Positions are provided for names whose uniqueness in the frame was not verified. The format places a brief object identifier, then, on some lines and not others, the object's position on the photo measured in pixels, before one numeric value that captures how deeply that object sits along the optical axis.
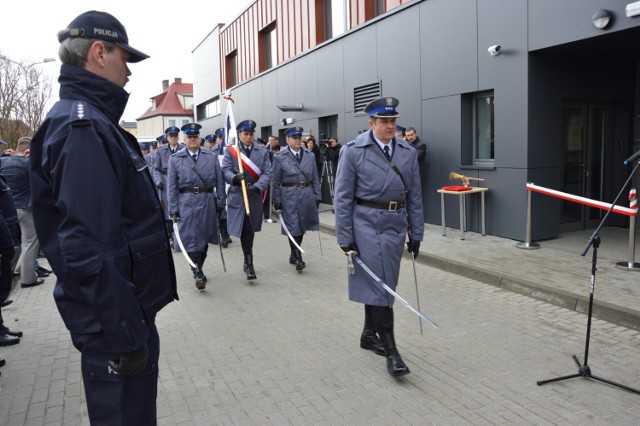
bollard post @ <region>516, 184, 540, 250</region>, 8.41
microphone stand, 3.98
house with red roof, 64.31
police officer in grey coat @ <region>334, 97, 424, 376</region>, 4.45
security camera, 9.15
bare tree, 24.20
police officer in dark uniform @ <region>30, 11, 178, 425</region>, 1.97
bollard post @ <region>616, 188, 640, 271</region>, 6.91
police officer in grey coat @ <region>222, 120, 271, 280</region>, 7.92
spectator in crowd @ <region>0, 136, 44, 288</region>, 7.61
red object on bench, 9.80
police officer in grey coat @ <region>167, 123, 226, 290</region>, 7.32
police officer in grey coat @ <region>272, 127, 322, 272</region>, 8.38
